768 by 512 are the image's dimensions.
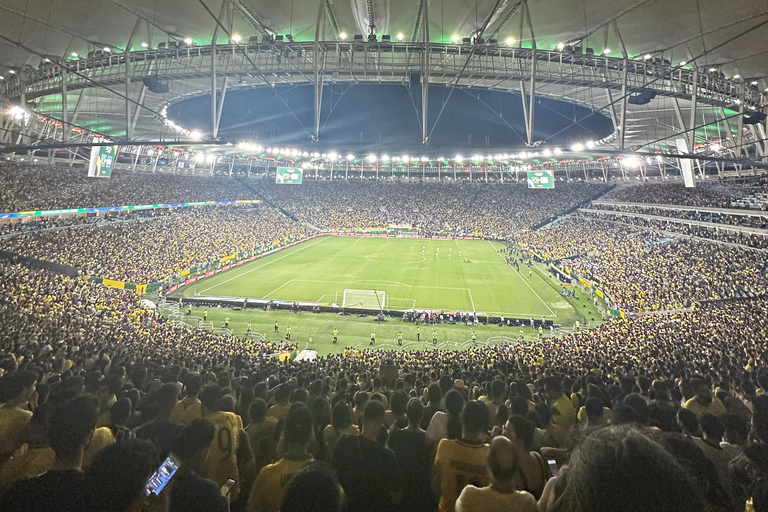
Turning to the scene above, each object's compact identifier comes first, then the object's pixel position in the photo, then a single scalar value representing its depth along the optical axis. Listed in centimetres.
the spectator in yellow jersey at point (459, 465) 377
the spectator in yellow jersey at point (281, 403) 583
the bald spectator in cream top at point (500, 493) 286
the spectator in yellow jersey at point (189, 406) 555
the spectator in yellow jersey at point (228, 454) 399
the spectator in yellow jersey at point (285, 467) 328
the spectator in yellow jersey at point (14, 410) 401
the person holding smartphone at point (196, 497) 241
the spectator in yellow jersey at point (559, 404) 596
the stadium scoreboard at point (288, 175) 5266
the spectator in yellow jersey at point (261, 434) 491
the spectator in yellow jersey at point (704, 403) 626
